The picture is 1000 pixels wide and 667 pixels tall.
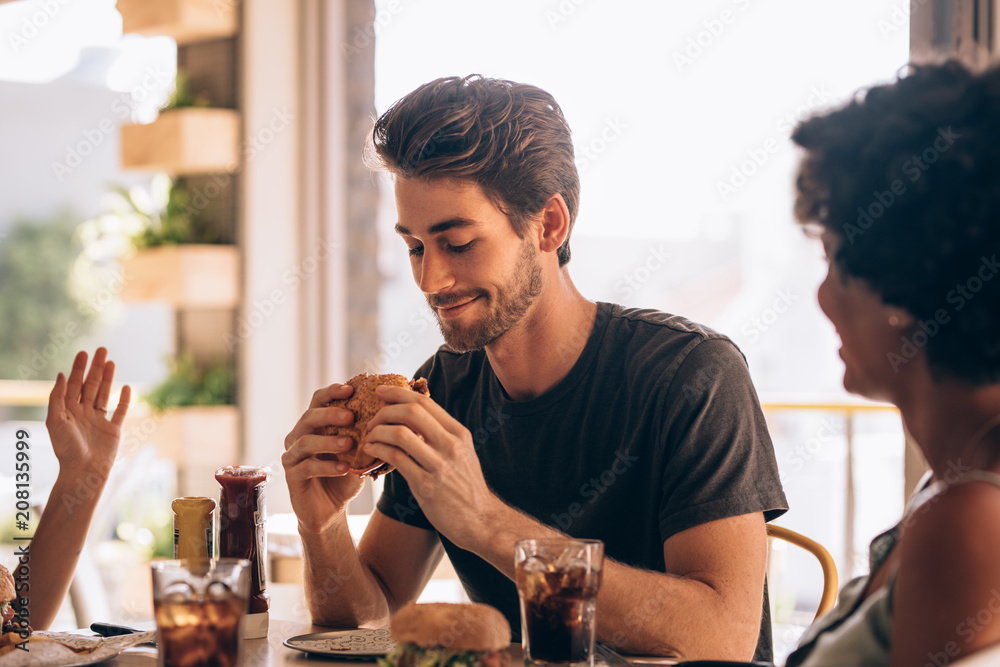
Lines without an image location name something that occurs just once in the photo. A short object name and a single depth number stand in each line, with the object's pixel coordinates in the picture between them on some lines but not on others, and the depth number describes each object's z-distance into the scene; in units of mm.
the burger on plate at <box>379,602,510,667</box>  921
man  1263
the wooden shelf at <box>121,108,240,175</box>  3646
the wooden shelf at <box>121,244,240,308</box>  3646
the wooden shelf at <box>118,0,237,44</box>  3658
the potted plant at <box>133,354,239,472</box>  3674
